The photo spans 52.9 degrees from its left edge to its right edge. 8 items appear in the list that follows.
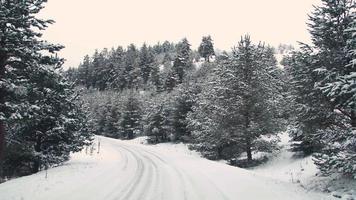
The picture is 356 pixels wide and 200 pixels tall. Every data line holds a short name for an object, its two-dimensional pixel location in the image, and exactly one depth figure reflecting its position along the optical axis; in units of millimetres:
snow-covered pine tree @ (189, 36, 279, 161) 28672
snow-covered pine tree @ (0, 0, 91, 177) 15773
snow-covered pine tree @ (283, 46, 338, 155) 17516
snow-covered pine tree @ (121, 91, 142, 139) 74500
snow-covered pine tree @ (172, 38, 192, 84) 111788
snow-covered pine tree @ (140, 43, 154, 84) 136888
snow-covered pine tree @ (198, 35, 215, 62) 144250
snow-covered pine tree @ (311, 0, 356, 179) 14297
